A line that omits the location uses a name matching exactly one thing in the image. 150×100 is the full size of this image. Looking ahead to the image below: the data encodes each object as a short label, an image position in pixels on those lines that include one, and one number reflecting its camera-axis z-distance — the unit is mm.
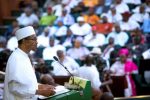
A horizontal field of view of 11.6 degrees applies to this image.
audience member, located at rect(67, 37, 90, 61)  20205
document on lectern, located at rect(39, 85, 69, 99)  7262
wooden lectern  7130
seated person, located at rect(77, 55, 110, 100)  13579
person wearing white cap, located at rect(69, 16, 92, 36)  22463
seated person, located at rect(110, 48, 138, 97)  16710
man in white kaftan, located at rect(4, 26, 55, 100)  7044
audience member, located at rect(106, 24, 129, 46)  20541
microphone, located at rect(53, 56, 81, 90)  7784
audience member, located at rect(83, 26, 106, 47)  21080
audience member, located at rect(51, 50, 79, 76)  16226
